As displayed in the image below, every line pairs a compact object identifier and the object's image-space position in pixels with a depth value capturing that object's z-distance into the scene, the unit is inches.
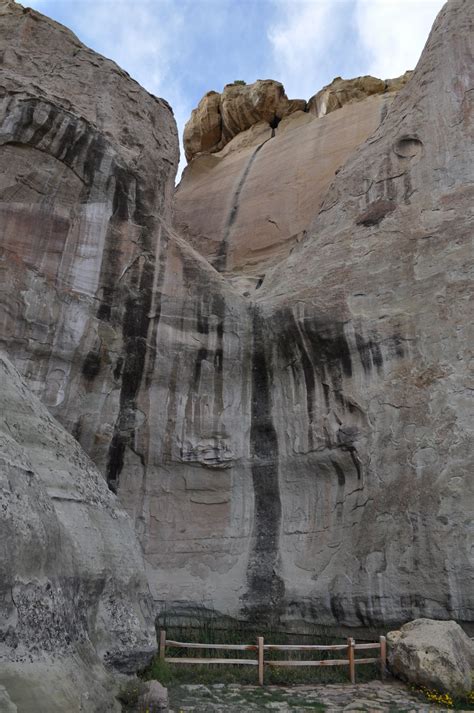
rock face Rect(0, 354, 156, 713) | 185.8
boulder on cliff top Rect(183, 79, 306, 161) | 955.3
